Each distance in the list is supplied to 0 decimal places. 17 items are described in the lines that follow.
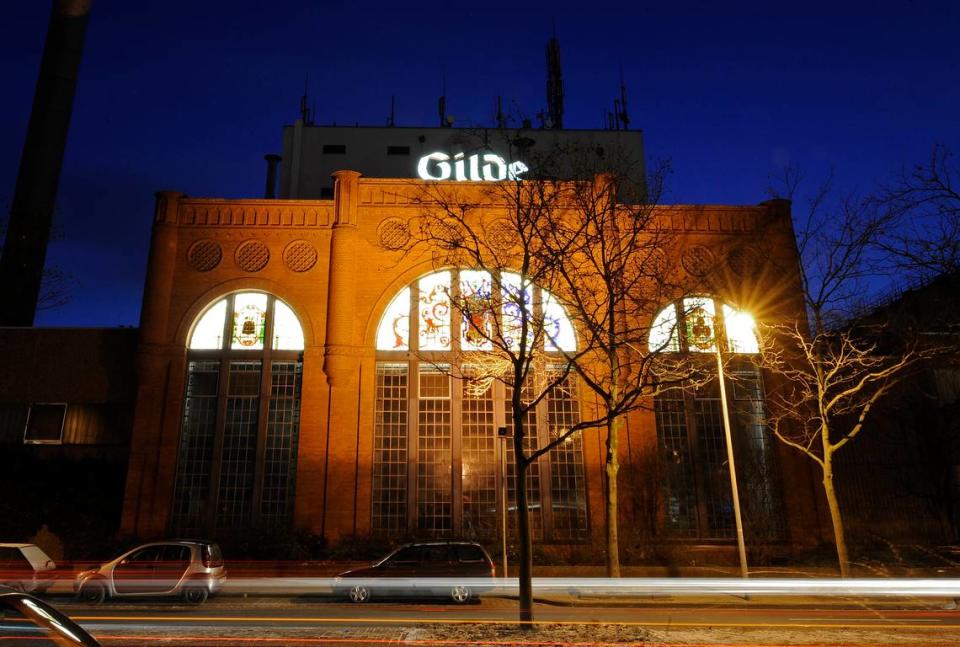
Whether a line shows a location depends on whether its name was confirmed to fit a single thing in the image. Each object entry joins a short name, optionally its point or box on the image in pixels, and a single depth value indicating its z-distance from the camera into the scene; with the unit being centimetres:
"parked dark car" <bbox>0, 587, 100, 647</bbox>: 416
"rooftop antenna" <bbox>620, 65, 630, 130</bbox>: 4475
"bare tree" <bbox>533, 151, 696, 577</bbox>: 1631
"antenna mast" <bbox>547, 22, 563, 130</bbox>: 5028
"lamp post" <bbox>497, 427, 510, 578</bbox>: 1812
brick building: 2317
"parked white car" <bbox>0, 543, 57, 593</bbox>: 1561
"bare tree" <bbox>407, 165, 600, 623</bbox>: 1309
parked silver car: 1564
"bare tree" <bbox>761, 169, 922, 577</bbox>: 1816
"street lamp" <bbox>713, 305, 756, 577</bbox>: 2492
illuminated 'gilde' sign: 3183
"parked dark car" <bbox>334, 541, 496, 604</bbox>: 1597
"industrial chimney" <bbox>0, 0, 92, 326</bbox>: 3162
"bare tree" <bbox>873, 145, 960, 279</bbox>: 1295
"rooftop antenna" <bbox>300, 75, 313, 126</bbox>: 4597
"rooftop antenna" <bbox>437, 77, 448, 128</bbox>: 4688
